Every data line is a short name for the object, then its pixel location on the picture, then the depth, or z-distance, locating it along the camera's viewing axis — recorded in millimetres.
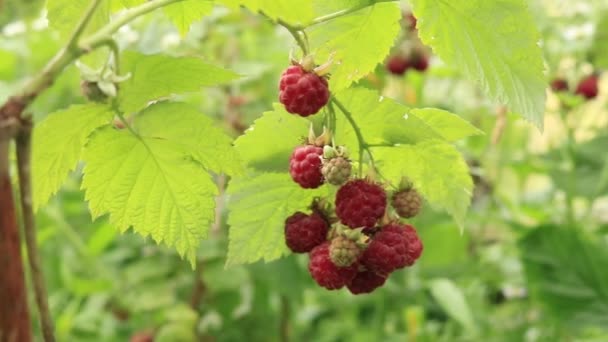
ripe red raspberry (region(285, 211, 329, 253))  489
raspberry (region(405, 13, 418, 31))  965
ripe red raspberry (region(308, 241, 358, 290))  485
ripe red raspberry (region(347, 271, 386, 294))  496
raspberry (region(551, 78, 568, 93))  1108
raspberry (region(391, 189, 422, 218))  495
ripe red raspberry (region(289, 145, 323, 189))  474
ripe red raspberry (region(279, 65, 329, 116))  455
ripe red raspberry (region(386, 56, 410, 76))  1015
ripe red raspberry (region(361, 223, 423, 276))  473
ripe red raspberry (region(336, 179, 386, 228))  470
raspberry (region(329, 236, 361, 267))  478
